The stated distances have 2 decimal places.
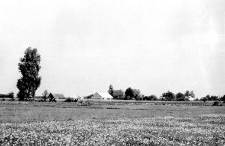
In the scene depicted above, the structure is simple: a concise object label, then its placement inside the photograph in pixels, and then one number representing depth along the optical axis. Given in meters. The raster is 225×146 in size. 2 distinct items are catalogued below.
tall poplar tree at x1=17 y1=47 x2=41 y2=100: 102.81
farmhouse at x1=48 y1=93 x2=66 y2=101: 158.52
